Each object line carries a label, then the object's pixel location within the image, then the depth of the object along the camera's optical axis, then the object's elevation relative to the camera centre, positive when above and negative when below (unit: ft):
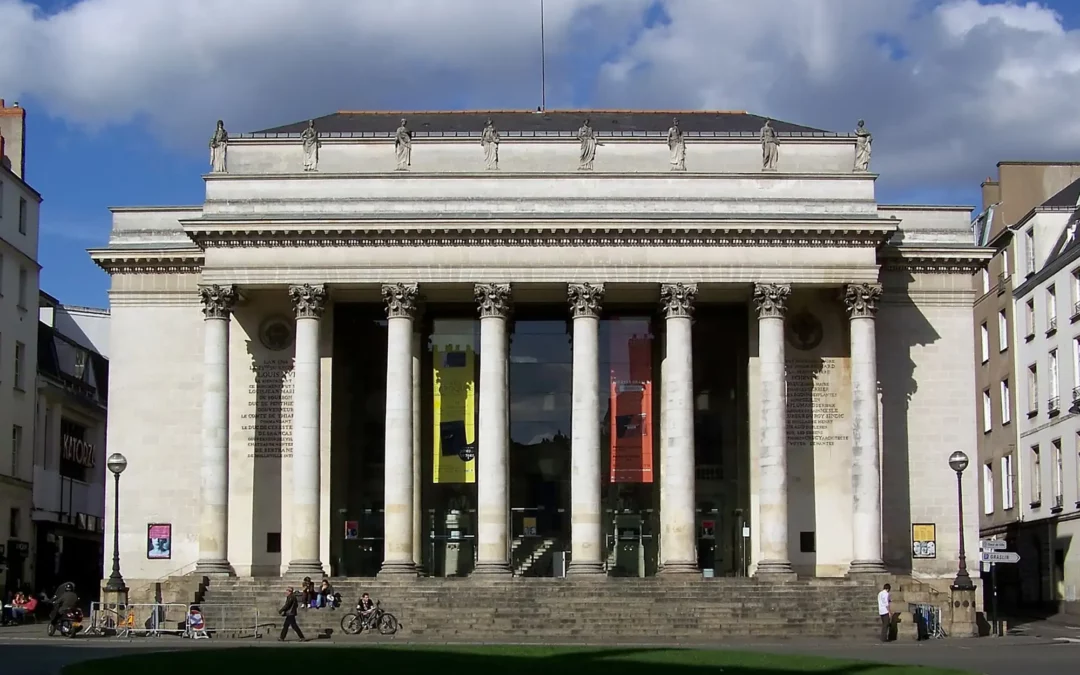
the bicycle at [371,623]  159.33 -6.98
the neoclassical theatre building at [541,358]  185.57 +22.51
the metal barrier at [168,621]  161.58 -7.02
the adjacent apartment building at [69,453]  241.96 +14.73
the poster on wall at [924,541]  195.21 +0.99
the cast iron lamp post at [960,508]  163.92 +4.11
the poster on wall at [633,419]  192.44 +15.14
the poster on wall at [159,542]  196.13 +0.93
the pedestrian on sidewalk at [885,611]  160.35 -5.96
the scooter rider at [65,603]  159.12 -5.05
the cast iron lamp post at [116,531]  169.17 +1.93
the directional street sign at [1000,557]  161.58 -0.73
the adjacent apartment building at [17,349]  226.58 +27.95
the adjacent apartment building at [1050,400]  220.64 +20.51
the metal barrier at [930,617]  163.84 -6.71
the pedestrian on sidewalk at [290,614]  152.87 -5.87
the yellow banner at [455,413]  193.06 +15.86
